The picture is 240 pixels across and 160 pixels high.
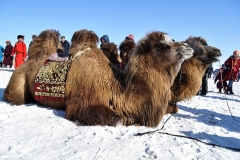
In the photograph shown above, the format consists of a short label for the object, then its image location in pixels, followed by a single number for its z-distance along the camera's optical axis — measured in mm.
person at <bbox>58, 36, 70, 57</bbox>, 11141
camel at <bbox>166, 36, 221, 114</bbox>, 4867
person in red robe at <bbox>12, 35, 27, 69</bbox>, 12726
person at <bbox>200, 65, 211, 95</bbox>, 10391
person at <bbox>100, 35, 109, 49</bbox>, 7581
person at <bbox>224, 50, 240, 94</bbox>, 11500
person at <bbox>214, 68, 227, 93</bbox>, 11984
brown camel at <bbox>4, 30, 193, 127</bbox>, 3691
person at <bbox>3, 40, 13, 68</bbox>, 17812
